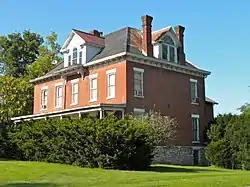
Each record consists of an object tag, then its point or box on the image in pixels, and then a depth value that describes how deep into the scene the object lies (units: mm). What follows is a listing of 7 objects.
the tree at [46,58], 50969
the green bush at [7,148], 29125
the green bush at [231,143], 30781
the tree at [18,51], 61000
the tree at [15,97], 50688
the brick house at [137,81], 32844
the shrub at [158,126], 30228
